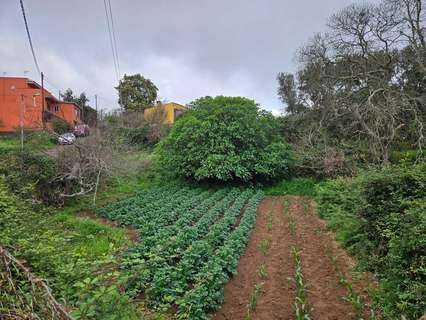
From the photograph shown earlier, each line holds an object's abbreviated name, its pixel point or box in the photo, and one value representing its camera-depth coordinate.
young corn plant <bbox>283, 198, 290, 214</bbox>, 12.38
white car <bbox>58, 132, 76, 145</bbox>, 11.05
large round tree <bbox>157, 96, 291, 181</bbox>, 16.59
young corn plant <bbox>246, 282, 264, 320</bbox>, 4.84
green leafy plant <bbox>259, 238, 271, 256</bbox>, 7.57
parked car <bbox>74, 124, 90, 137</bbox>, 15.73
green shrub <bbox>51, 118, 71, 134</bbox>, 17.51
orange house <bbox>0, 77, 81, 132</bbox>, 27.41
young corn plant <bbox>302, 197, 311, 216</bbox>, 12.20
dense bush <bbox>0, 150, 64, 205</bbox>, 9.66
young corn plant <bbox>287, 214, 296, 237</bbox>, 9.15
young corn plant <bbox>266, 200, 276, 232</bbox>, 9.89
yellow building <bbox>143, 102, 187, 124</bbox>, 30.89
